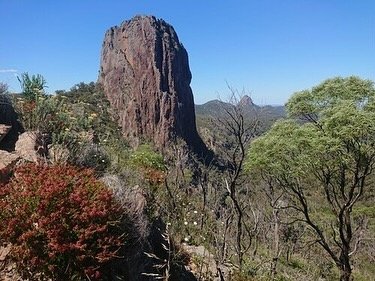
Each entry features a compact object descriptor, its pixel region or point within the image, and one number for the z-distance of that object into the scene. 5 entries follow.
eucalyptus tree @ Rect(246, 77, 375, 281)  10.37
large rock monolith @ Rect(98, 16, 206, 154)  80.88
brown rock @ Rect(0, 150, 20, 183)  6.69
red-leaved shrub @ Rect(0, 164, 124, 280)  4.82
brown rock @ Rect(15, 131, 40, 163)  7.75
